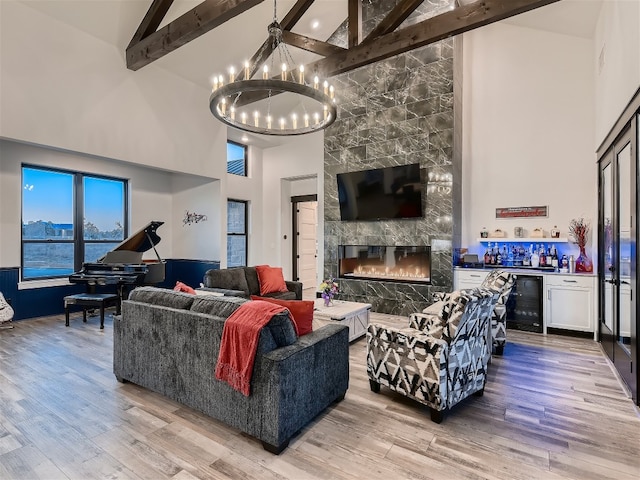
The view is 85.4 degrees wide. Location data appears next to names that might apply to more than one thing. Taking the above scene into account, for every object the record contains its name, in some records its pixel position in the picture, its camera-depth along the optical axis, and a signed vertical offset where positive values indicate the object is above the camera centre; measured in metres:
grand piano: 5.38 -0.39
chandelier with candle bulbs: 3.24 +1.50
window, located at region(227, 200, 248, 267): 8.62 +0.25
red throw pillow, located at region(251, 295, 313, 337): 2.70 -0.56
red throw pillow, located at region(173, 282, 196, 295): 3.68 -0.49
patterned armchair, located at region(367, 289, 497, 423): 2.60 -0.91
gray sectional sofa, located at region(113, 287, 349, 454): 2.25 -0.91
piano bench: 5.34 -0.91
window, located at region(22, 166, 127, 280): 5.89 +0.44
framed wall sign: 5.64 +0.51
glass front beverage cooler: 5.15 -0.95
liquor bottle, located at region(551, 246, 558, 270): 5.29 -0.25
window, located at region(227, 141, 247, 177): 8.67 +2.15
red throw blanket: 2.26 -0.67
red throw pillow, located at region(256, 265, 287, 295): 5.75 -0.63
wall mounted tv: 6.14 +0.92
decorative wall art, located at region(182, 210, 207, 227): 7.65 +0.56
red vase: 5.06 -0.31
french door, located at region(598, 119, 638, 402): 3.07 -0.12
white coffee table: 4.25 -0.90
